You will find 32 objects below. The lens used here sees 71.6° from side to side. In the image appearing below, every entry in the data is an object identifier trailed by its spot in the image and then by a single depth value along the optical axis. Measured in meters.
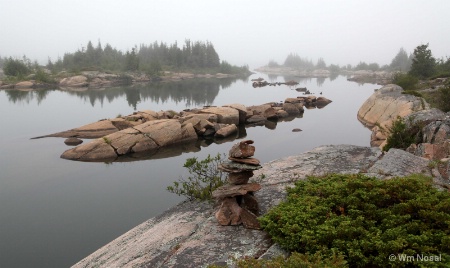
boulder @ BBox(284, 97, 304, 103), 50.44
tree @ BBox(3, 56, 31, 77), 99.06
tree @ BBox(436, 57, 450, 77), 49.06
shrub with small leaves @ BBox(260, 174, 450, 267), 5.21
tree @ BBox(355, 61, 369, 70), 194.00
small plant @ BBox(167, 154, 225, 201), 10.52
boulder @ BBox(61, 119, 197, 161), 24.47
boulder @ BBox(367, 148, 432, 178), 9.93
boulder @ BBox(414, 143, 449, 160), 12.40
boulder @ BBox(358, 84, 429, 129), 28.80
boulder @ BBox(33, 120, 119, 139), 31.45
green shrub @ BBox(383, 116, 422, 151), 16.28
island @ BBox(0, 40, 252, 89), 93.50
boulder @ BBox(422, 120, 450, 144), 14.47
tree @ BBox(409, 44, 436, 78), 55.66
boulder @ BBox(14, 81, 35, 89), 84.43
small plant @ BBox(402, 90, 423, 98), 31.30
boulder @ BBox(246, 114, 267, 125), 39.84
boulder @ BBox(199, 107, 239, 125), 37.53
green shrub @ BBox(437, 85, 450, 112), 22.70
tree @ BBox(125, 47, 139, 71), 121.69
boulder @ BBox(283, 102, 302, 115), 45.50
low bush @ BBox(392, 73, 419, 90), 45.73
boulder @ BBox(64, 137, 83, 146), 28.75
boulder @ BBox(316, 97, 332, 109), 56.06
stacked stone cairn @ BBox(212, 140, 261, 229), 8.02
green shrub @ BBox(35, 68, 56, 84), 91.19
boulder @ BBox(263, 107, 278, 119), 41.76
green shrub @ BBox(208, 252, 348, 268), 4.80
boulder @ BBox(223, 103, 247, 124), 39.28
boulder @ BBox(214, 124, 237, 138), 31.72
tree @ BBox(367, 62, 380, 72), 176.76
